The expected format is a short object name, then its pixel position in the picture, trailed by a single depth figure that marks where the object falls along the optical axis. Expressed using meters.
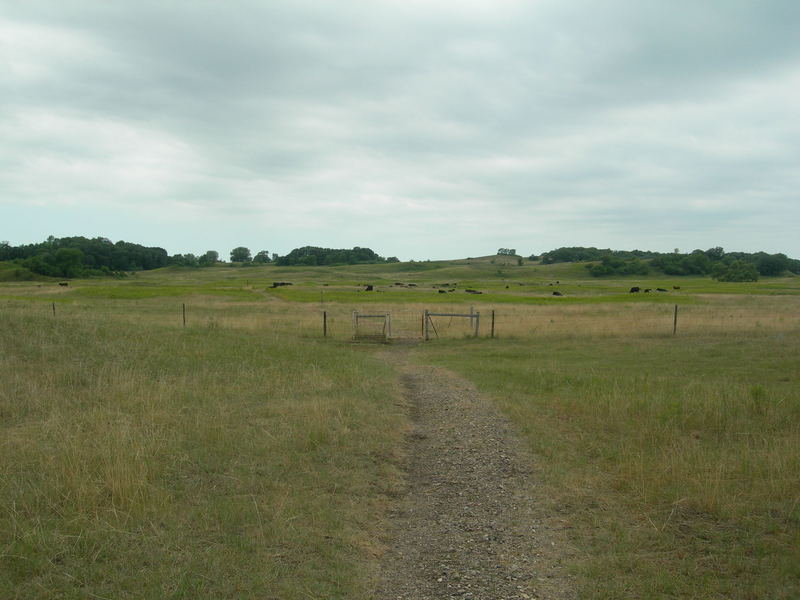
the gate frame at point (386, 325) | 25.50
